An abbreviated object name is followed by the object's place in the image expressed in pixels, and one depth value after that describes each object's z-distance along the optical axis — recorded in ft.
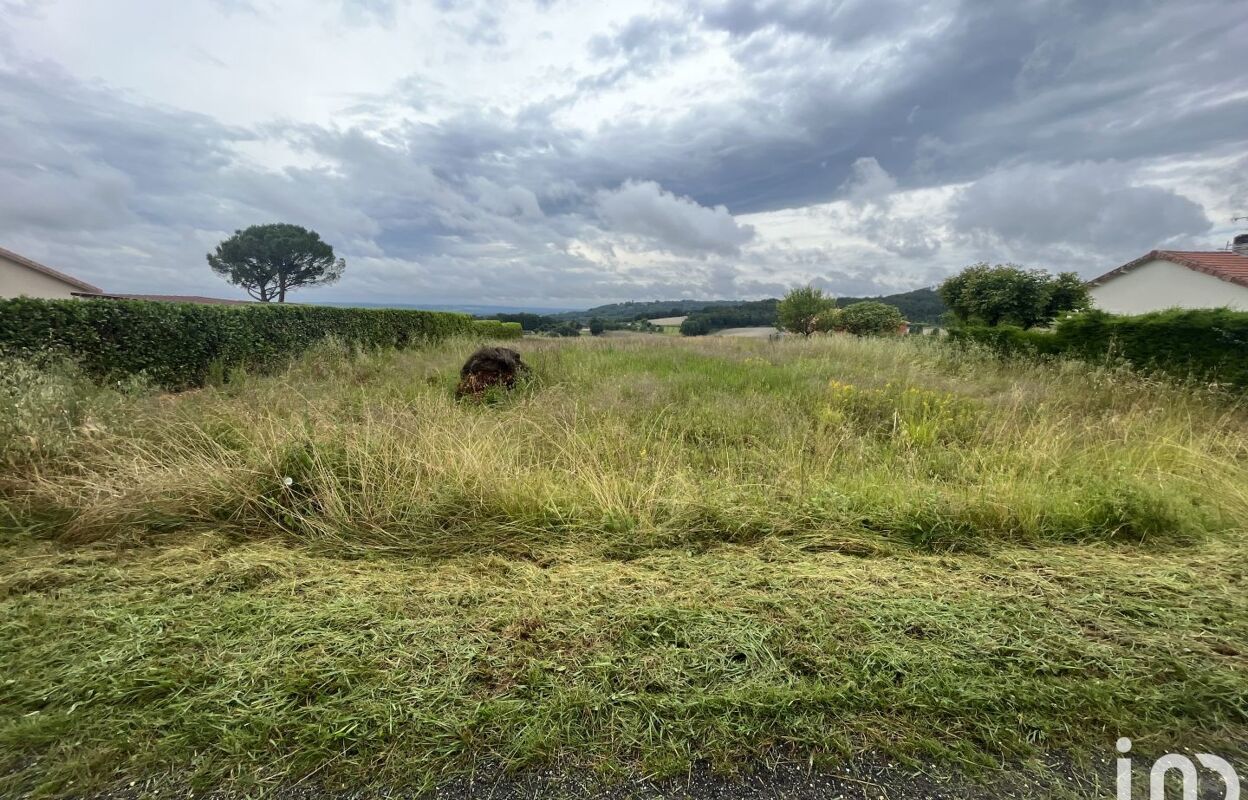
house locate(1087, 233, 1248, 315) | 59.32
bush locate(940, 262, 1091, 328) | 76.28
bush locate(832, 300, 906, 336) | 101.18
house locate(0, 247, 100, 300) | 69.51
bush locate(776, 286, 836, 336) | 112.47
